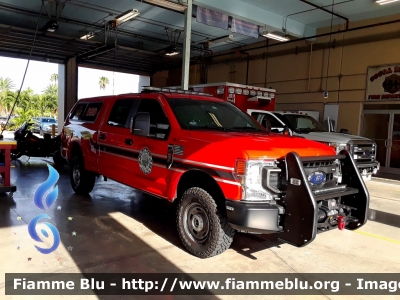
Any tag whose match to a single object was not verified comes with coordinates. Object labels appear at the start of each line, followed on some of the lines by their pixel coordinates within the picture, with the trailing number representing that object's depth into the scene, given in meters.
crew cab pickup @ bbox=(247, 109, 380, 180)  7.82
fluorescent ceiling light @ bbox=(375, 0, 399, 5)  9.20
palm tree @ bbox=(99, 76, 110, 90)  63.97
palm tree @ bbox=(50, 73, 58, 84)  60.68
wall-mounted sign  11.80
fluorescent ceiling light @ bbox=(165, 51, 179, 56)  15.27
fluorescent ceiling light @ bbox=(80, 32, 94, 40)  13.80
